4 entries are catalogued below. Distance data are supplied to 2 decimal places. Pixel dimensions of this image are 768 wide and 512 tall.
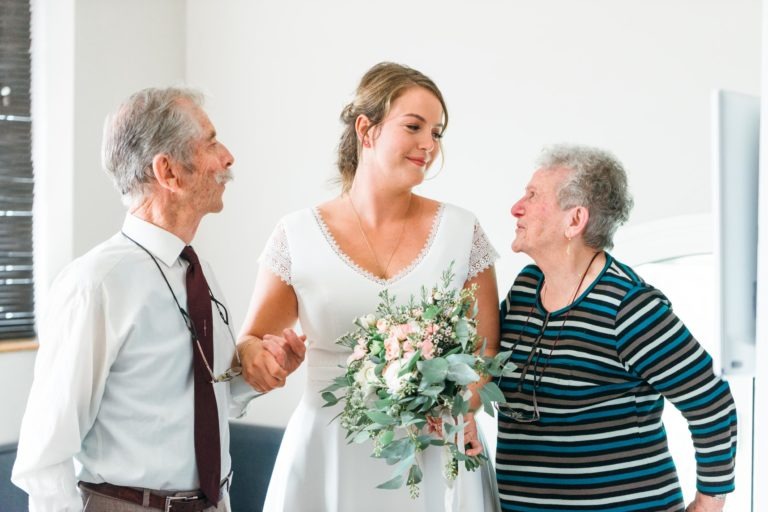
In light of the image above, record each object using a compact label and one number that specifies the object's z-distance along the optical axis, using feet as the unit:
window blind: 13.08
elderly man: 6.02
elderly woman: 7.67
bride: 8.01
